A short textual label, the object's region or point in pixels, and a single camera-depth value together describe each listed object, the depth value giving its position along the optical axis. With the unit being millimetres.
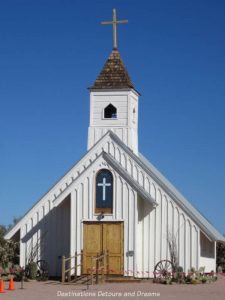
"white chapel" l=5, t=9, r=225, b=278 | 36156
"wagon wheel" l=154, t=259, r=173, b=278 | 35969
